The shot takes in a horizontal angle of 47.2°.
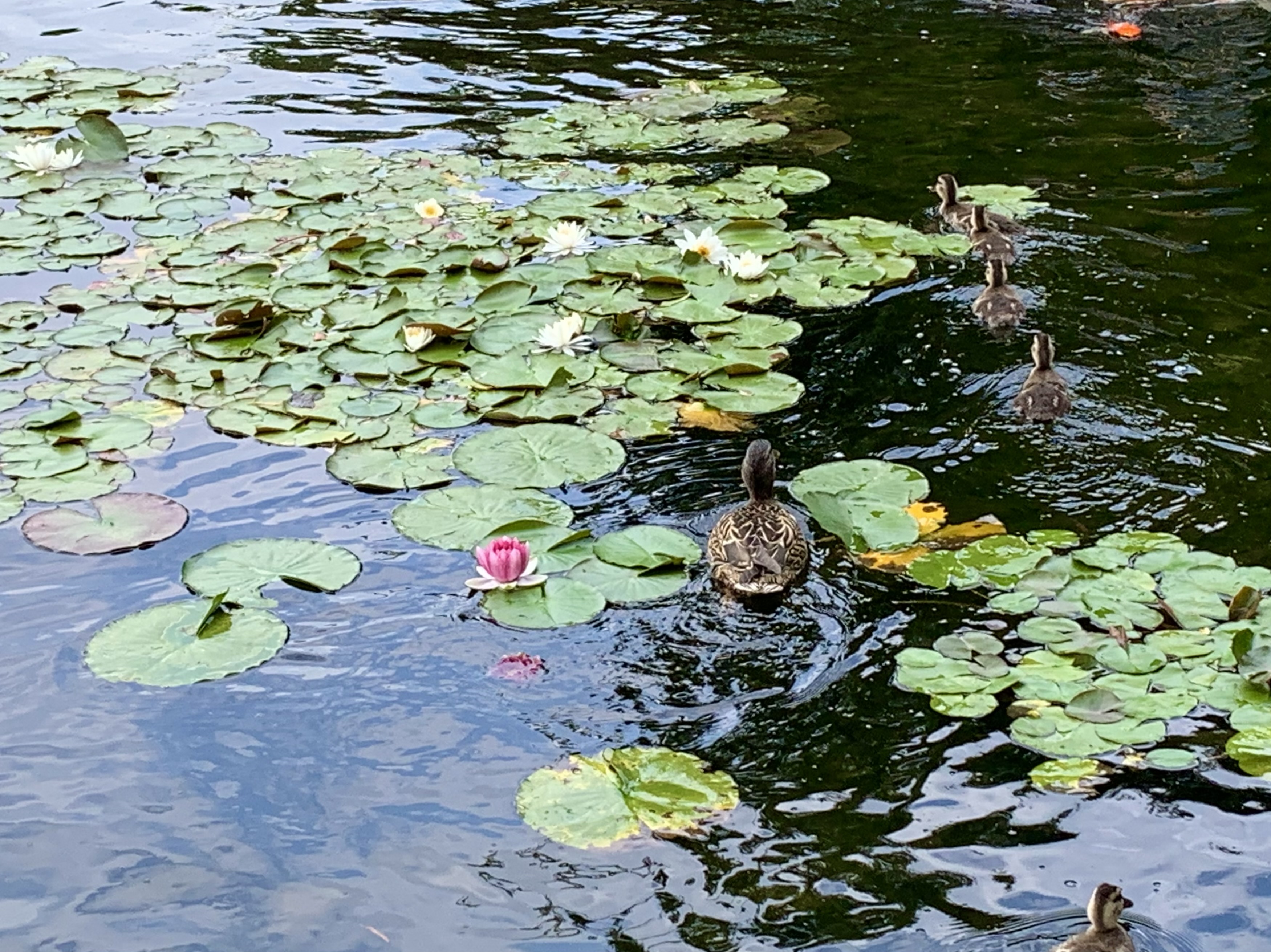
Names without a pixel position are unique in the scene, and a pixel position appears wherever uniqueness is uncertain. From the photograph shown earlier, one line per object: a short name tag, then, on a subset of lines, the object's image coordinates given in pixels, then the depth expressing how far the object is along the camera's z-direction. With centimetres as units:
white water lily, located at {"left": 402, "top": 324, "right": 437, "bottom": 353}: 750
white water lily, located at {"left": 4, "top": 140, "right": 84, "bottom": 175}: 989
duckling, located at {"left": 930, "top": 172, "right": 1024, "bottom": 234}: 879
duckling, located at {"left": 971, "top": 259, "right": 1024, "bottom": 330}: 768
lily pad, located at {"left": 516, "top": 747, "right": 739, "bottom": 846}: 454
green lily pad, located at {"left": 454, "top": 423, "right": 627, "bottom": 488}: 649
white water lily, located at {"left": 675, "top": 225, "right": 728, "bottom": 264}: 842
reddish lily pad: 611
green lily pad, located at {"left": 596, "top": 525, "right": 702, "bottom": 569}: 586
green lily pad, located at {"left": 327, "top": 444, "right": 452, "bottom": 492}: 649
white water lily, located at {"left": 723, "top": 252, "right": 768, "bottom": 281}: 822
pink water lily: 562
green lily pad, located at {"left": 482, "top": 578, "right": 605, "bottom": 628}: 553
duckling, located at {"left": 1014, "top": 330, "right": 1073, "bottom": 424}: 677
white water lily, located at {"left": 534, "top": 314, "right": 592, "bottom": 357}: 752
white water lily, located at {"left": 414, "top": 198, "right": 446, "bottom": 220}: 904
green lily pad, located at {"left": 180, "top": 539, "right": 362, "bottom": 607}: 580
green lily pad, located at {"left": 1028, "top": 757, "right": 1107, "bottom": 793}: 460
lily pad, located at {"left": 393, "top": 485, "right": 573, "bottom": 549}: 609
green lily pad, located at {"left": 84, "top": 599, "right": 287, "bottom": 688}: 534
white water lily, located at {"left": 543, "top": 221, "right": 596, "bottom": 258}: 856
